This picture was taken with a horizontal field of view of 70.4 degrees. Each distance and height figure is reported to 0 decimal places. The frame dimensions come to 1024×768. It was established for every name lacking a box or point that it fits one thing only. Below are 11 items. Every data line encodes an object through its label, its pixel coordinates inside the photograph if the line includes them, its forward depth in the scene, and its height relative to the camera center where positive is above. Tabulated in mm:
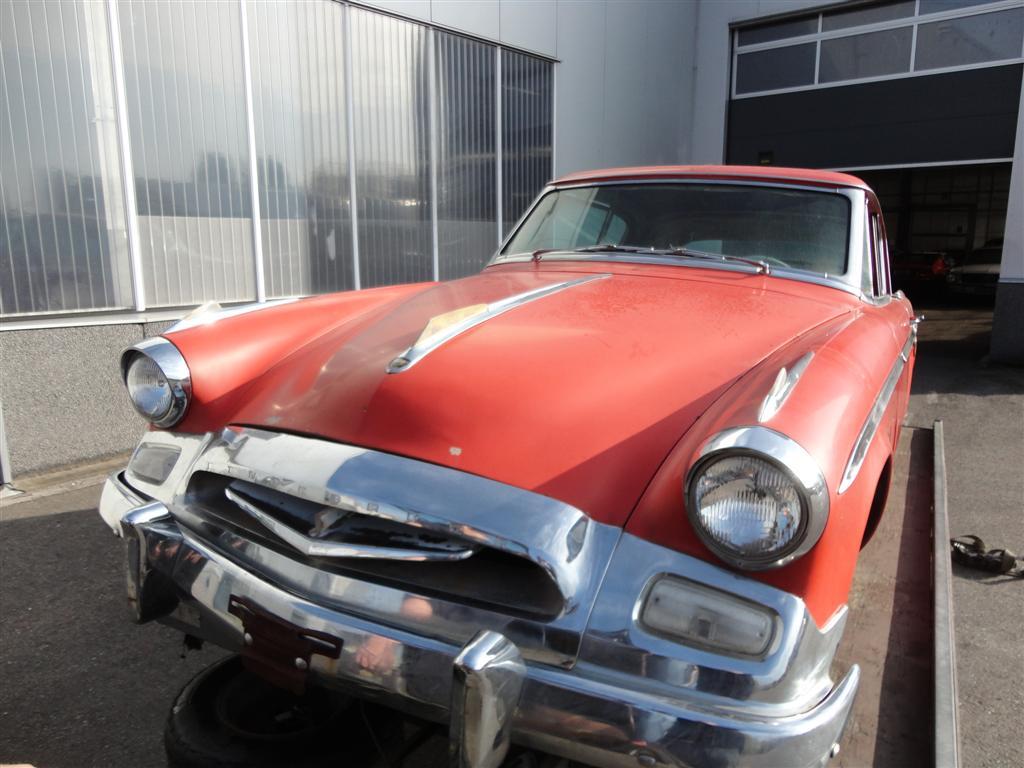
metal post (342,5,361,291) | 6199 +649
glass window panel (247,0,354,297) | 5652 +564
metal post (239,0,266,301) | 5434 +268
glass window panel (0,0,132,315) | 4258 +288
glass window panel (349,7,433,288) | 6434 +606
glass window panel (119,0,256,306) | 4883 +461
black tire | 1743 -1263
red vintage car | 1284 -598
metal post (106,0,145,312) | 4645 +319
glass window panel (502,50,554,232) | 7957 +924
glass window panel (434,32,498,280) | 7242 +604
